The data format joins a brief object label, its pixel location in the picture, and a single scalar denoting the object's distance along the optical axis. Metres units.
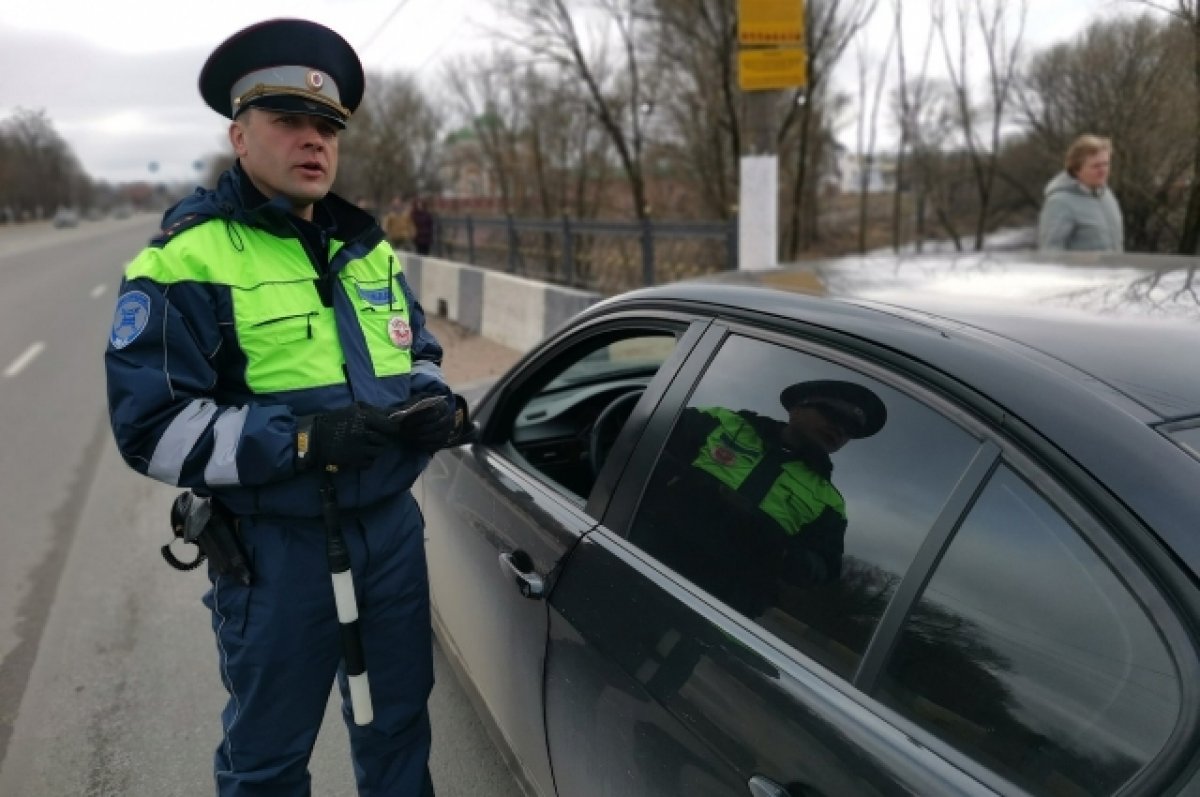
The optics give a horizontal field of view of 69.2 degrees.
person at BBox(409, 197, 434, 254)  17.12
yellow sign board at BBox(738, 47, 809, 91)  6.09
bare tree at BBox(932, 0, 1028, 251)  20.62
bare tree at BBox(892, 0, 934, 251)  23.23
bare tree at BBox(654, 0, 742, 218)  15.83
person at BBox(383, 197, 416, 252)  18.02
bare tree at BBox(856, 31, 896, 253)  24.09
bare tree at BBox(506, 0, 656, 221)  19.83
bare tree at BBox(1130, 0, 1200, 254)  6.16
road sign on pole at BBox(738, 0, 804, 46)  5.99
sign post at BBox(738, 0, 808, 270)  6.02
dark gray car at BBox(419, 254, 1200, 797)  1.03
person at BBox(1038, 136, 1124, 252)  5.14
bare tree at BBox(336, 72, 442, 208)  45.03
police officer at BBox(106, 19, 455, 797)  1.79
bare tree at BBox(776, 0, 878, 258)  16.22
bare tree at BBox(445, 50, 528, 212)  29.56
